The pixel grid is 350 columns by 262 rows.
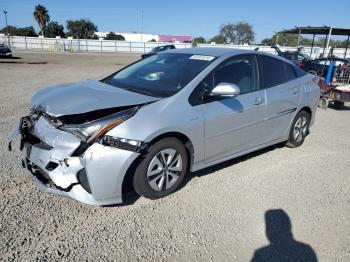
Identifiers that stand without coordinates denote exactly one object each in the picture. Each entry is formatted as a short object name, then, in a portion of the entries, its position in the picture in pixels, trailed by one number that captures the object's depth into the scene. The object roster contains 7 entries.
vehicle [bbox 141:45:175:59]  28.14
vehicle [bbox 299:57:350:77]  14.70
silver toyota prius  2.89
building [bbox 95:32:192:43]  91.94
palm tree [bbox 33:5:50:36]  76.25
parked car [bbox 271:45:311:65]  17.58
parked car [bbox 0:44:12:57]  24.88
